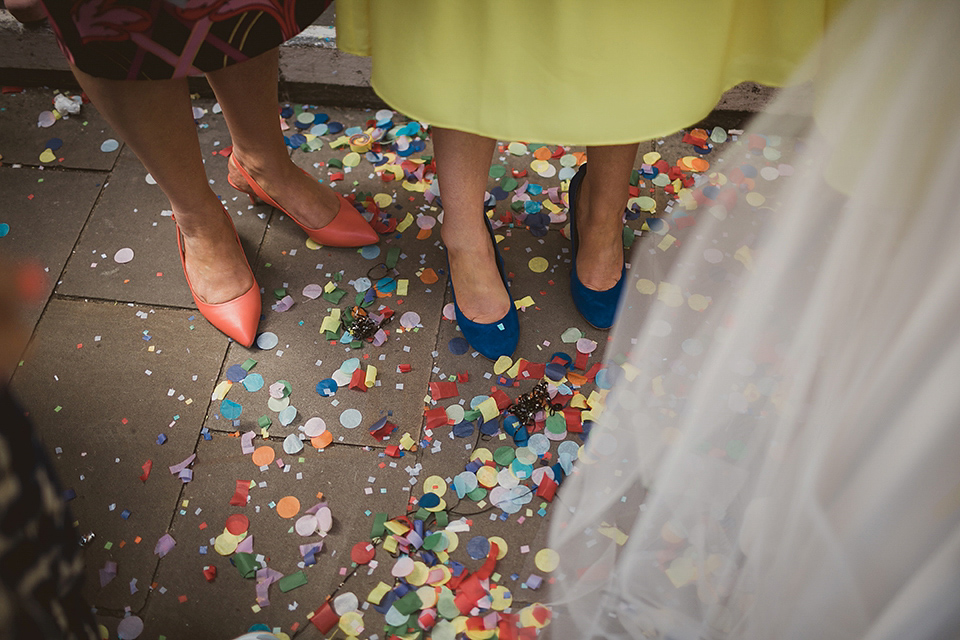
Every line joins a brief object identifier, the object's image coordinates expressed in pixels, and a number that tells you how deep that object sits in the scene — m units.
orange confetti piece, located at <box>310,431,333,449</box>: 1.30
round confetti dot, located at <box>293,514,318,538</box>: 1.20
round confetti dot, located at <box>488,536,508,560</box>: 1.18
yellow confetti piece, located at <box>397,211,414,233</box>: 1.60
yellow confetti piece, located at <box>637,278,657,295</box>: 1.21
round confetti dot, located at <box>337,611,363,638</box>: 1.10
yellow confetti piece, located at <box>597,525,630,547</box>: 1.05
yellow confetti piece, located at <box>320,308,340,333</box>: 1.44
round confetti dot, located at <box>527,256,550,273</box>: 1.54
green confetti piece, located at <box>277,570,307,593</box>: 1.14
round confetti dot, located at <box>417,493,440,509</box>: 1.22
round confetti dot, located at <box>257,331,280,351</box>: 1.42
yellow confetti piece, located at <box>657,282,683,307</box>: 0.98
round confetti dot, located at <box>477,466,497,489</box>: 1.25
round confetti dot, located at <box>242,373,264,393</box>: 1.37
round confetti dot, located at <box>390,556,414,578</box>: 1.15
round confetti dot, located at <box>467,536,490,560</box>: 1.17
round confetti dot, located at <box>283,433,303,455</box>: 1.29
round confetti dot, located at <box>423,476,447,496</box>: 1.24
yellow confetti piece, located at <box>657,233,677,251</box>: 1.23
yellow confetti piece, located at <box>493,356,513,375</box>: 1.38
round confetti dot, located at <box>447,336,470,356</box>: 1.41
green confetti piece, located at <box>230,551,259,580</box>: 1.16
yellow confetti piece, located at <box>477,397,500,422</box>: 1.31
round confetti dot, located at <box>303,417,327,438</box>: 1.31
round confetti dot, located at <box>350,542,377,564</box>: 1.17
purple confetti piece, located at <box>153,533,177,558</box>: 1.19
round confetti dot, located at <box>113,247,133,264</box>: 1.56
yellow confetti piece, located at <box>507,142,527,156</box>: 1.75
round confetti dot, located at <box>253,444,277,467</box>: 1.28
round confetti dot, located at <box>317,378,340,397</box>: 1.36
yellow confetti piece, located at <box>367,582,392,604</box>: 1.13
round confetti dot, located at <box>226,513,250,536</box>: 1.20
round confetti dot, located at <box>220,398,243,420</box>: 1.33
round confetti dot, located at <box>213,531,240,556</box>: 1.19
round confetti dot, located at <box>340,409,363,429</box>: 1.32
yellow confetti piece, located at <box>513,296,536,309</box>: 1.47
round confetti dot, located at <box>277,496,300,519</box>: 1.22
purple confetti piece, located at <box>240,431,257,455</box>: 1.29
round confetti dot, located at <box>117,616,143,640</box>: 1.11
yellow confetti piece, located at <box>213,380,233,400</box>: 1.36
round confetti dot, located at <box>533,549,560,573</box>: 1.14
